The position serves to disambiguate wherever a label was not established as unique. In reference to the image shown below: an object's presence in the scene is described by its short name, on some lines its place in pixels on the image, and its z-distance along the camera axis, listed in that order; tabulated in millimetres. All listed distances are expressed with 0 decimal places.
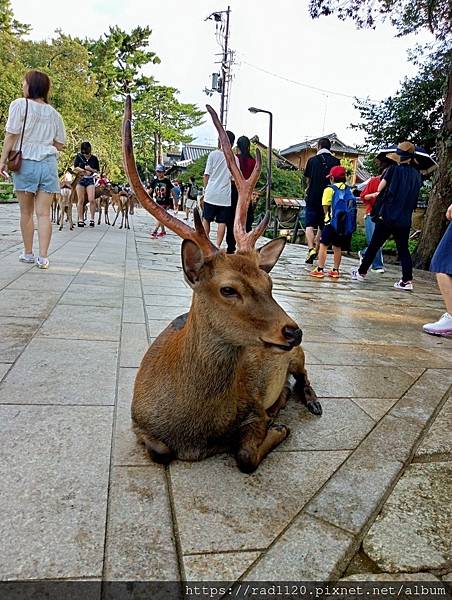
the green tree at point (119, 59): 39781
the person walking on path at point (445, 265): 4051
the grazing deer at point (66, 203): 11567
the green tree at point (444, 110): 9391
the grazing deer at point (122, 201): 14461
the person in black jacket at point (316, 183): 7938
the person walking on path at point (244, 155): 7014
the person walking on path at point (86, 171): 11062
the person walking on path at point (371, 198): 7902
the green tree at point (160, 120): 43812
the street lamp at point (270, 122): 13359
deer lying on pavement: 1889
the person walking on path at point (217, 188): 7168
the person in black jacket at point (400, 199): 6750
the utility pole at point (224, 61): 28425
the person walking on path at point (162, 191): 11875
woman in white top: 5152
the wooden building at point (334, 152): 37688
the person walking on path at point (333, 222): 7102
